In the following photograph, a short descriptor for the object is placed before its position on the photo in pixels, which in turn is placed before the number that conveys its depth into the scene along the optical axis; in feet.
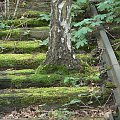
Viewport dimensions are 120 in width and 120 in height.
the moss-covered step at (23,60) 15.08
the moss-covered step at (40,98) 12.26
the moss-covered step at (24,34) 18.21
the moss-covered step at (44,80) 13.42
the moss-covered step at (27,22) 19.54
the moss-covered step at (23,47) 16.66
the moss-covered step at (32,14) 20.58
